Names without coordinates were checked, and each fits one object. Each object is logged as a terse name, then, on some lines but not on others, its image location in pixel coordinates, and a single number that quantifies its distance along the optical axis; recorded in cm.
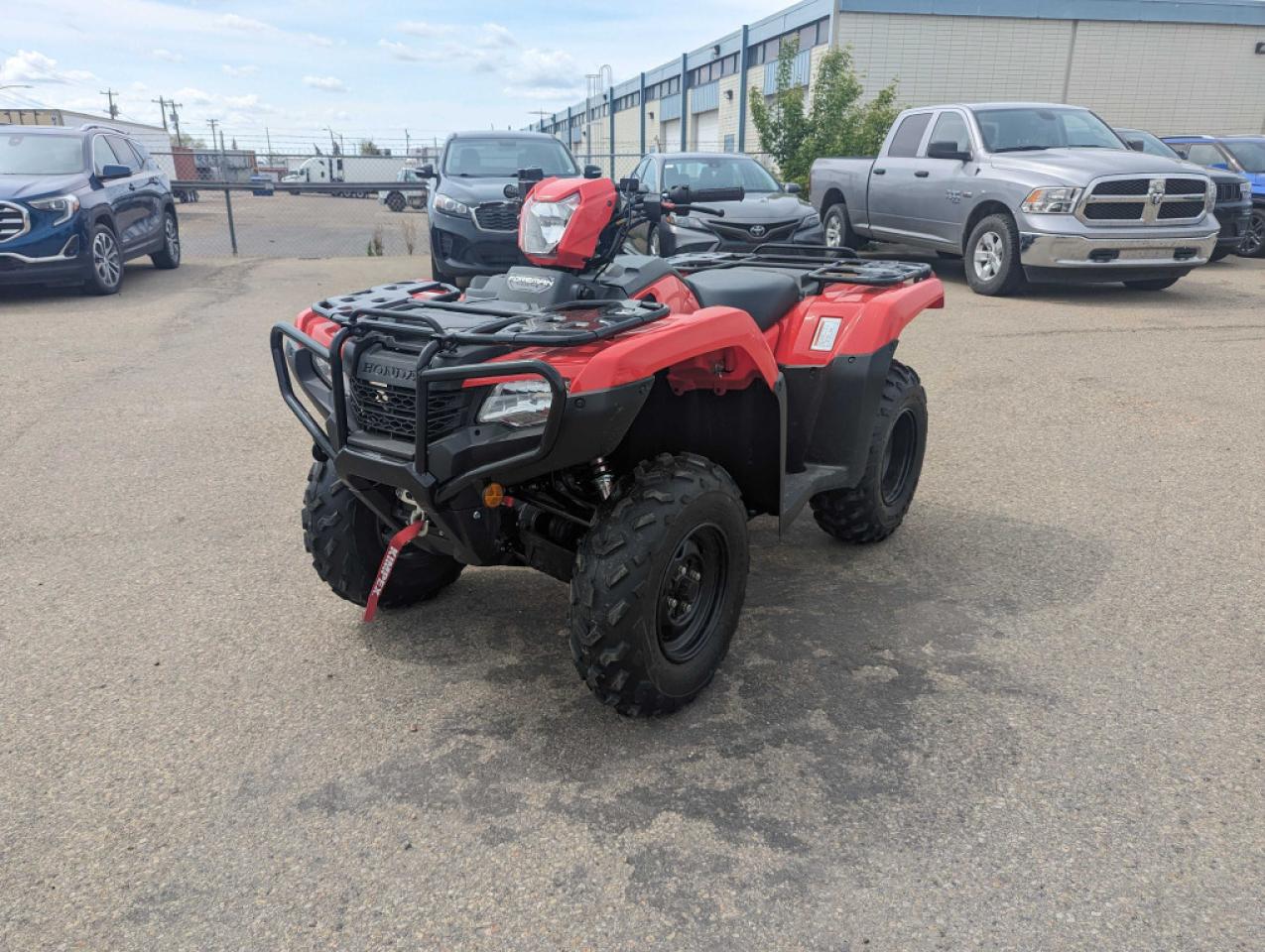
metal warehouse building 2769
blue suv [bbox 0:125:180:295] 975
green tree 1661
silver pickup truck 931
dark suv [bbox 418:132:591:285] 1038
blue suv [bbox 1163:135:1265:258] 1330
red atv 242
